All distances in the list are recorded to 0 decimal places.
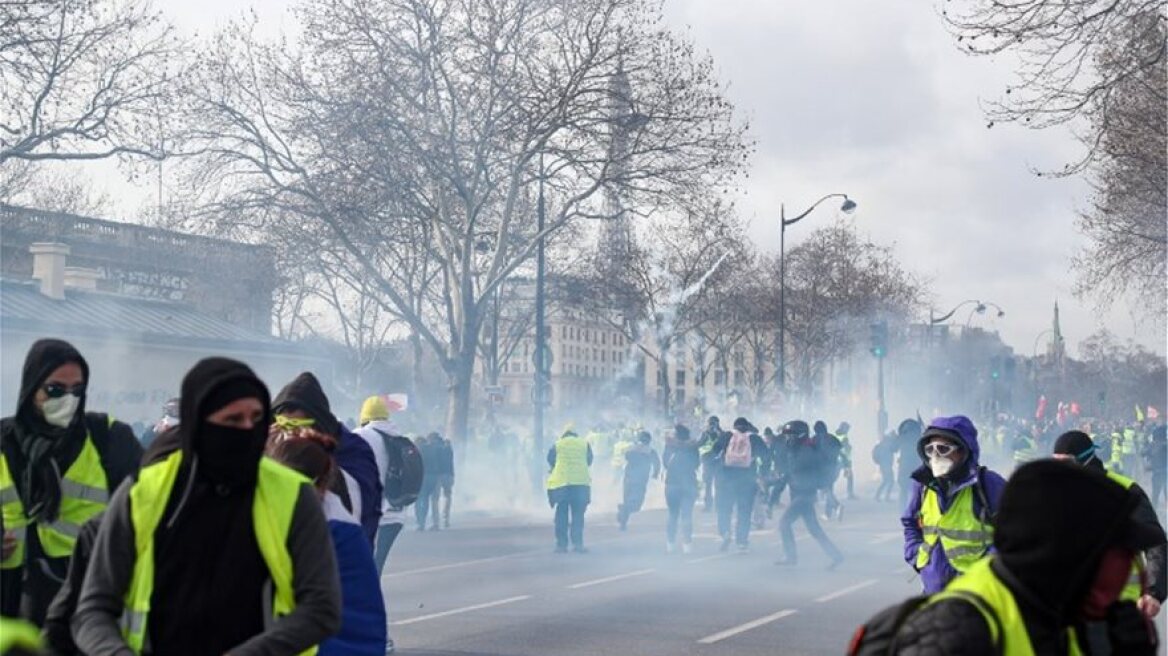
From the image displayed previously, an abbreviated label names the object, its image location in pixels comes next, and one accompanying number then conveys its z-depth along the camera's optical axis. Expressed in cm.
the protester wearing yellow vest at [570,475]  2327
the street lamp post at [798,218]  4912
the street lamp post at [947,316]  8585
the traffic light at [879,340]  4269
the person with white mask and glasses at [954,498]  809
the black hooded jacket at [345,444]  655
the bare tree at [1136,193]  2883
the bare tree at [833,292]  7912
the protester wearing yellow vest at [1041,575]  326
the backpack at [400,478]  1167
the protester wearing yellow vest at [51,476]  602
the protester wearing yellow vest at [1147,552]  760
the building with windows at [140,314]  3900
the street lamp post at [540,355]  3788
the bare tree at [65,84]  2727
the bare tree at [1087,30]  1770
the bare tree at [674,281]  7100
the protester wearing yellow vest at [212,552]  405
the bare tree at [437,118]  3766
